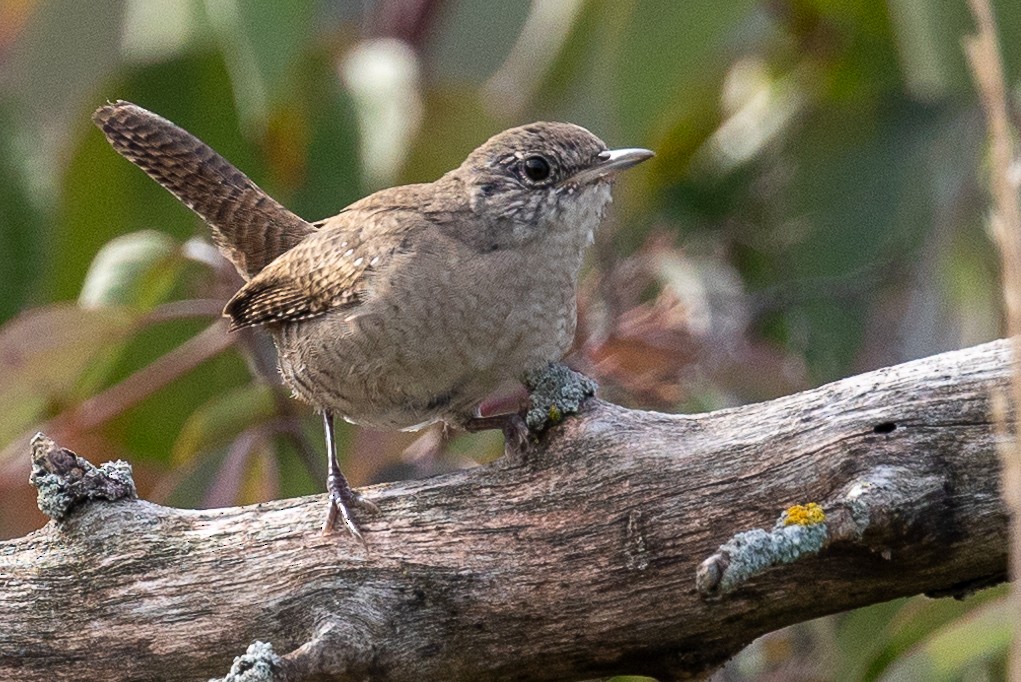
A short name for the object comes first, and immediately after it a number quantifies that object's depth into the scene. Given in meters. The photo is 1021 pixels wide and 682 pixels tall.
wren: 5.23
